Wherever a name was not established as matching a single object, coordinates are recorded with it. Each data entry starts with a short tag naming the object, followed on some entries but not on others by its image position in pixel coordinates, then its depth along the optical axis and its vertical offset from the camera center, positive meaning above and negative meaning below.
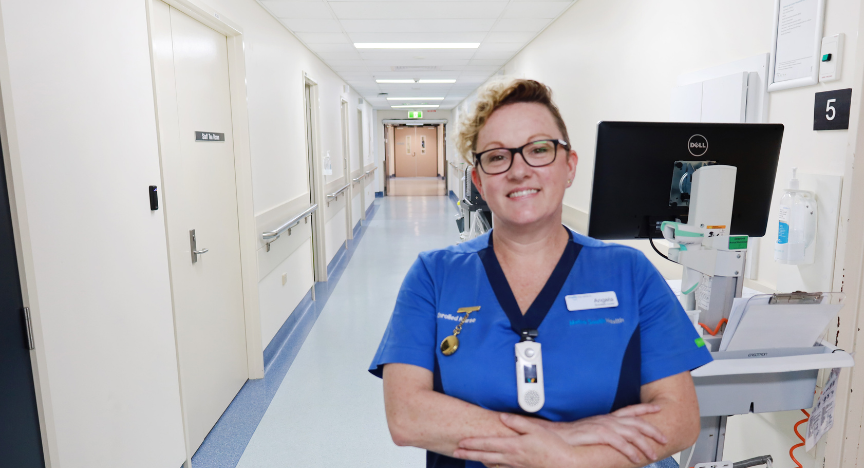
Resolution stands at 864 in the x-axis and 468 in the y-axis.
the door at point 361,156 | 9.76 -0.03
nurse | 1.02 -0.39
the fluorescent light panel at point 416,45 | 5.18 +1.09
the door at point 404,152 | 21.66 +0.07
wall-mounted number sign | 1.55 +0.12
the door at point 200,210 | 2.28 -0.27
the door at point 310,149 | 5.41 +0.06
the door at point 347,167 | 7.67 -0.19
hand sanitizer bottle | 1.69 -0.26
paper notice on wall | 1.64 +0.36
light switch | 1.57 +0.27
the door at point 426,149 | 21.88 +0.18
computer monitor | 1.53 -0.05
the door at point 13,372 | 1.31 -0.55
